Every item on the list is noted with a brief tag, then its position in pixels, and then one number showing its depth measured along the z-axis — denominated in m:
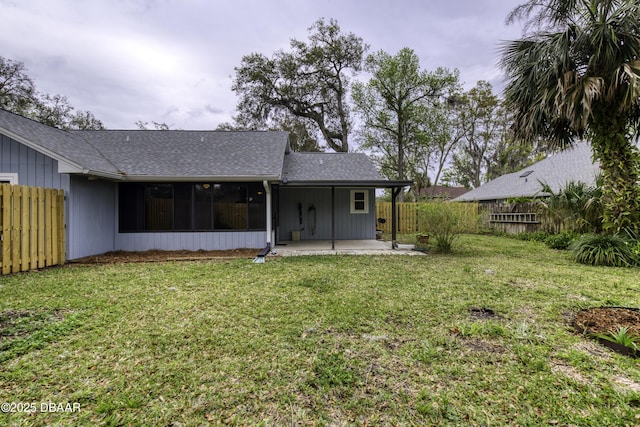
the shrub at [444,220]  8.23
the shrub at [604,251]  6.59
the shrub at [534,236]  10.98
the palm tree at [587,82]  6.32
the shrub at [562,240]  9.34
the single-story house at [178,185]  6.84
